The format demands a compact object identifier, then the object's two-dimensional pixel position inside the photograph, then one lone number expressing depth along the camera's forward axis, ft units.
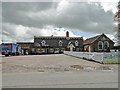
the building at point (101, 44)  135.95
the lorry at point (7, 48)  87.81
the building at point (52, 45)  155.12
